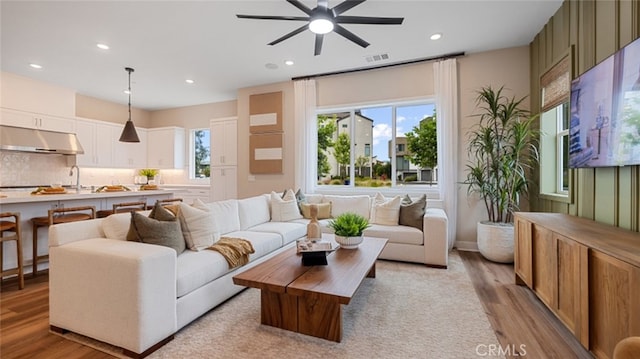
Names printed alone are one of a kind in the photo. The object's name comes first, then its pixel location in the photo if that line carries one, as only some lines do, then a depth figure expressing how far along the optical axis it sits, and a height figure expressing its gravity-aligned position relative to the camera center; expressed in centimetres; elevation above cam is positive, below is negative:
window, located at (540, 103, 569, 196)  342 +33
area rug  179 -112
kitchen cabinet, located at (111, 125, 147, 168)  646 +62
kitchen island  301 -34
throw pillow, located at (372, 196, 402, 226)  389 -49
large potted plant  350 +18
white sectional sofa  172 -73
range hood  458 +65
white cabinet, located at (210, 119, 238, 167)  607 +77
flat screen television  188 +49
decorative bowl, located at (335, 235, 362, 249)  264 -61
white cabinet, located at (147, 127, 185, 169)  685 +75
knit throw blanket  246 -66
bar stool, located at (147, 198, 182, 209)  457 -39
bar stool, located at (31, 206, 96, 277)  312 -48
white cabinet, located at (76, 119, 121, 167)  576 +77
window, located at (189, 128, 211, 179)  706 +60
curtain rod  423 +186
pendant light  458 +72
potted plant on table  264 -50
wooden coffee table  177 -71
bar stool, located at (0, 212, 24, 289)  277 -60
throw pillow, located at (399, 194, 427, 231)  373 -49
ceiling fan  246 +147
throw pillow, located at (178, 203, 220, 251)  253 -46
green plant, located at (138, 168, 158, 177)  667 +14
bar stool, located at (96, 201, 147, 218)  386 -45
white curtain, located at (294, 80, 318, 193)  513 +84
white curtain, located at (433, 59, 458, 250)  418 +61
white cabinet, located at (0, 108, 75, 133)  468 +102
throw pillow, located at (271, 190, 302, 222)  418 -48
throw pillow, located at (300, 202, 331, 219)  432 -51
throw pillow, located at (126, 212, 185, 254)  213 -42
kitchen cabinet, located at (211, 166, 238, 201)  604 -12
